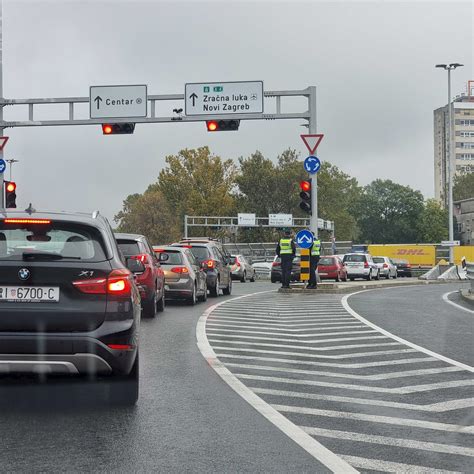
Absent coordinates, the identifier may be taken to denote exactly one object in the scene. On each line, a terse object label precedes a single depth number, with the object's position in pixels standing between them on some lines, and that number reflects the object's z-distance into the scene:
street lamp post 55.06
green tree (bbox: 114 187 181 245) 87.50
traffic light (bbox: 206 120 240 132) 27.66
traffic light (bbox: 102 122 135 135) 28.16
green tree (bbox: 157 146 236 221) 83.94
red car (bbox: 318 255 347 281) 39.62
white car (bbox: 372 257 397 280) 48.09
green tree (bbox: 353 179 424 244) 118.50
